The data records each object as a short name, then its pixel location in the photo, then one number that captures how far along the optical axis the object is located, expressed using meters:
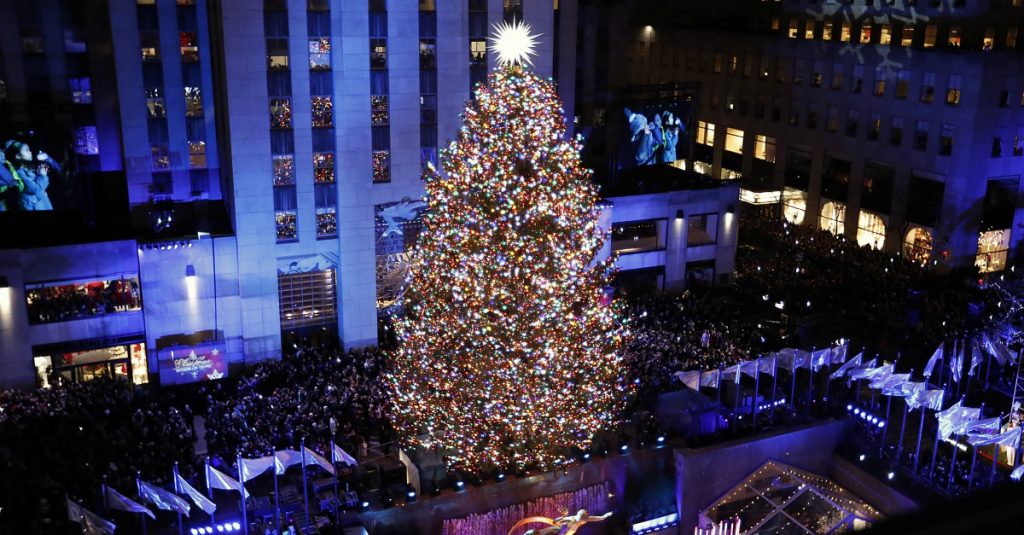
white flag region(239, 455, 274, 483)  23.34
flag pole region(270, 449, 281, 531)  24.41
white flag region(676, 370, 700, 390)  29.69
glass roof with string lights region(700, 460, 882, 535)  26.81
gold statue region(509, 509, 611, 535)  24.78
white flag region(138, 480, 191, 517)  22.34
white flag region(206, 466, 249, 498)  23.27
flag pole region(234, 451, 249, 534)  23.38
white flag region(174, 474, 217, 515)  22.47
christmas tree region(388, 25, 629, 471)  23.48
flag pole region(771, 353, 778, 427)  30.07
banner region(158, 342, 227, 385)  34.97
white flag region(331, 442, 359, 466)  24.33
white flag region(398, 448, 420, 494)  26.03
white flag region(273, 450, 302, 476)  23.91
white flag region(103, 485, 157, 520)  21.88
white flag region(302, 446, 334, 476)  23.89
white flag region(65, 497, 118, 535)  21.38
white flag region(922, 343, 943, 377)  28.96
